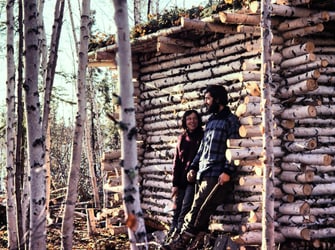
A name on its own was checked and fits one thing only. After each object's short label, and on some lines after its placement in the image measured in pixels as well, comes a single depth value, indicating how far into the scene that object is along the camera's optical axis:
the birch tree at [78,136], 6.88
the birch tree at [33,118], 5.19
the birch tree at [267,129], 6.02
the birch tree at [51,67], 6.88
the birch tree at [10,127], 8.20
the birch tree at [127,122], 3.87
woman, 7.83
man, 7.27
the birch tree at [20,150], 6.87
